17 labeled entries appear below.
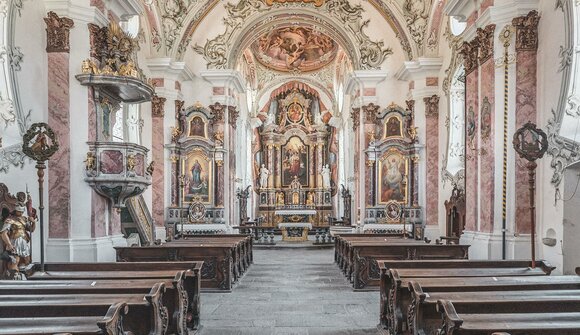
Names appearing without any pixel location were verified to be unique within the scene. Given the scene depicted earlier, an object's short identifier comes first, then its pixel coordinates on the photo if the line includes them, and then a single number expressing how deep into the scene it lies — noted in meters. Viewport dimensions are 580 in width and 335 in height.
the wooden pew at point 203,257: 8.70
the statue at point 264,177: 27.06
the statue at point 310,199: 26.68
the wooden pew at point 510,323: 3.15
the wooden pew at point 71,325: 3.18
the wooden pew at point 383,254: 8.84
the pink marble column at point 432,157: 15.24
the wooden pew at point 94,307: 3.91
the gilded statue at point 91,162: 8.80
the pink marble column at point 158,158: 15.31
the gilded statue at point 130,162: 8.85
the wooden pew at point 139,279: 4.89
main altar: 26.91
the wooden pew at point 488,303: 3.92
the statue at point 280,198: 26.98
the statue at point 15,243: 6.80
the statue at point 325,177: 26.83
